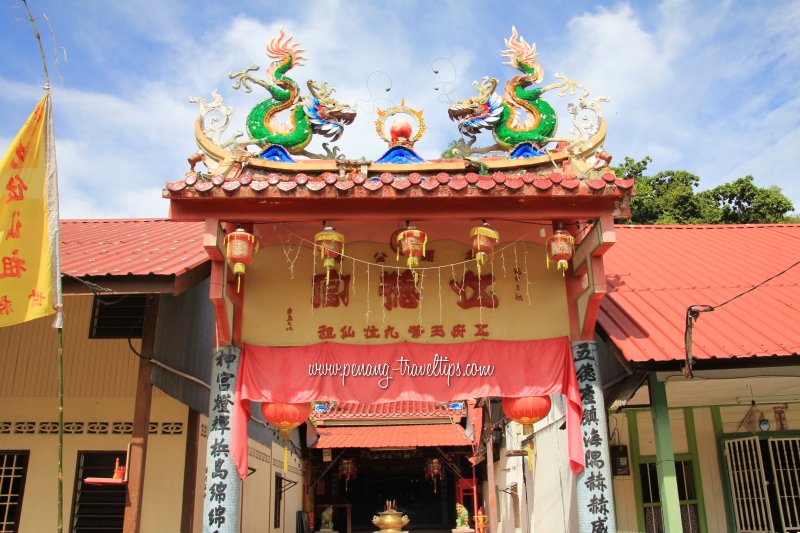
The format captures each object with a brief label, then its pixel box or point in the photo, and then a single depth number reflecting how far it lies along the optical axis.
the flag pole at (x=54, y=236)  6.27
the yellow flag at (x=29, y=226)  6.55
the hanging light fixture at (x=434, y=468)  20.34
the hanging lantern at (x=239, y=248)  7.82
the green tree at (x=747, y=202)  23.48
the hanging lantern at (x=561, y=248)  8.00
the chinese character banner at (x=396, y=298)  8.70
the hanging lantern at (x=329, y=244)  7.94
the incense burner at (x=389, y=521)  11.00
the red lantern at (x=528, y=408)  8.39
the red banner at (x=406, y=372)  8.39
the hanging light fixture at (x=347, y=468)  20.20
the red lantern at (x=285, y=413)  8.42
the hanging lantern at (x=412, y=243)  7.86
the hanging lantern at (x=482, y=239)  7.87
